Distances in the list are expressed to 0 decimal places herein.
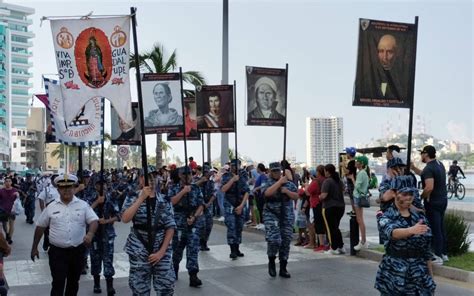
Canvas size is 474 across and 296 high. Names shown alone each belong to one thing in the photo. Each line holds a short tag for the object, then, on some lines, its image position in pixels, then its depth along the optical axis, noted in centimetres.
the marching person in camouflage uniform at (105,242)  835
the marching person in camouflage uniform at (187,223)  896
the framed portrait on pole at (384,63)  938
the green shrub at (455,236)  1017
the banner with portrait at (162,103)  1511
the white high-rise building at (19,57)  17425
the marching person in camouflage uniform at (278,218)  937
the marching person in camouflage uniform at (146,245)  591
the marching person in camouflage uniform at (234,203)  1165
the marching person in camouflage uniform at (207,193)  1033
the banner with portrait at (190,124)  2080
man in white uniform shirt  674
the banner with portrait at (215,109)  1606
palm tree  2641
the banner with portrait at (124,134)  2016
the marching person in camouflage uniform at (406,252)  499
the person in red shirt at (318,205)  1221
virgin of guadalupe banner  668
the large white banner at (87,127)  857
